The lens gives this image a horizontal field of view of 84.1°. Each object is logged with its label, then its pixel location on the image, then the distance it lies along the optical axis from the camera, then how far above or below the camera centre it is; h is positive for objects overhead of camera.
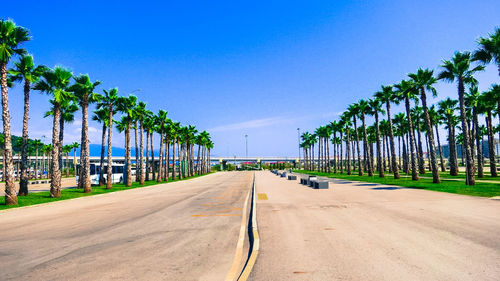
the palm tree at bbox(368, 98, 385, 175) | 43.53 +8.07
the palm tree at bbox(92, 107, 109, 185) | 34.75 +5.31
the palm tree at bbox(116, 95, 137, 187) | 34.59 +6.83
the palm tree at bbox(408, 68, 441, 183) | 30.67 +8.14
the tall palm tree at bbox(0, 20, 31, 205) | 17.84 +4.92
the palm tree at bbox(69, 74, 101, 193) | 26.72 +6.28
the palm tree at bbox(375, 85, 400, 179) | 40.12 +8.91
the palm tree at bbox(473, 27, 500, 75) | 22.42 +8.81
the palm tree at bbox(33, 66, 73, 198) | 22.36 +5.85
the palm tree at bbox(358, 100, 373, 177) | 48.47 +8.56
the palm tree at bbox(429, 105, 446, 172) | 54.41 +7.70
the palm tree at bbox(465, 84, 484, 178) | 38.91 +7.63
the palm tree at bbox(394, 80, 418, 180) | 32.78 +7.82
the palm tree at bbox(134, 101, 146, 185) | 39.44 +6.49
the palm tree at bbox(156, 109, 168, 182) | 48.62 +7.06
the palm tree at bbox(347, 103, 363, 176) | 52.26 +8.96
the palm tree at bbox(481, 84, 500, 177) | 32.42 +6.39
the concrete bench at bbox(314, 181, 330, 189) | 25.44 -2.41
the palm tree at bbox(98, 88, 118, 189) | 31.25 +6.34
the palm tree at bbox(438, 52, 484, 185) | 26.06 +8.18
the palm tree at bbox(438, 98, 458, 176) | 46.63 +8.52
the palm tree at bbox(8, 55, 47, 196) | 21.77 +7.07
